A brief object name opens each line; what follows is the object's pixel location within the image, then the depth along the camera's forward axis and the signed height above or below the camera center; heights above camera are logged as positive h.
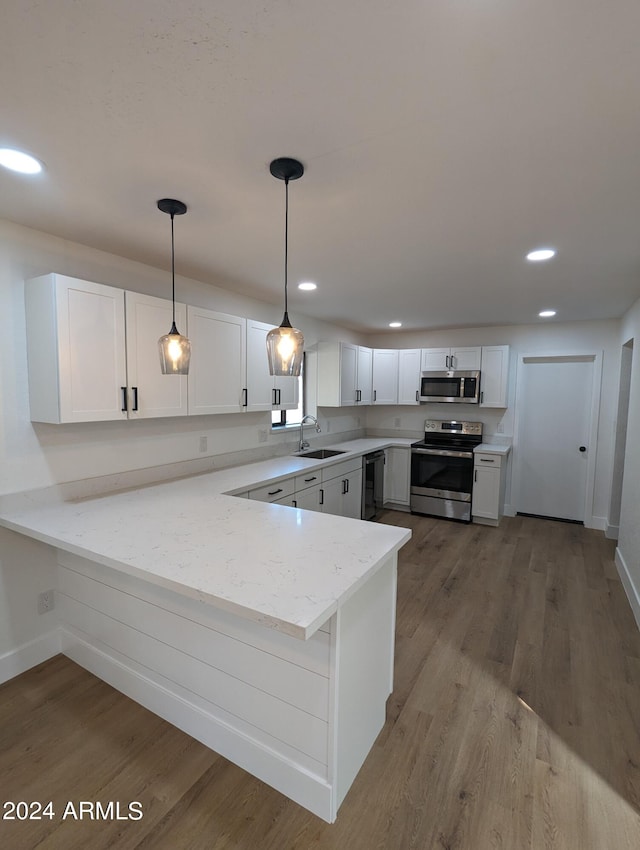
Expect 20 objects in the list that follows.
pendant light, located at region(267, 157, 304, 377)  1.73 +0.19
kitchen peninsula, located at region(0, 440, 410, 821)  1.46 -1.00
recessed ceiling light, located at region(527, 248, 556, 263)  2.45 +0.88
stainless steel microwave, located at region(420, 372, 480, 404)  5.09 +0.12
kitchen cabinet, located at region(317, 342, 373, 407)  4.83 +0.25
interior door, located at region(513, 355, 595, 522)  4.93 -0.47
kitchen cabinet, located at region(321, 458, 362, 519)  4.01 -0.99
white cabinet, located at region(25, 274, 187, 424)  2.11 +0.22
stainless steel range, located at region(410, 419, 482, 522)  4.96 -0.97
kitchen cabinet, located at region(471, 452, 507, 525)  4.78 -1.06
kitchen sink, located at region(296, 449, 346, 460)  4.61 -0.68
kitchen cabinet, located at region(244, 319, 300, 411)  3.43 +0.11
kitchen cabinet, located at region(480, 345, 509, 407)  4.99 +0.26
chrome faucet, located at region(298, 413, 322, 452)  4.57 -0.41
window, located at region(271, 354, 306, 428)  4.41 -0.26
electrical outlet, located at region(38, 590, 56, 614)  2.38 -1.25
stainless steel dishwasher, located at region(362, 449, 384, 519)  4.79 -1.07
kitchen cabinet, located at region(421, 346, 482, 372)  5.14 +0.49
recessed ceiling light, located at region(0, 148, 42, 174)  1.47 +0.85
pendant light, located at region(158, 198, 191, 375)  2.02 +0.20
